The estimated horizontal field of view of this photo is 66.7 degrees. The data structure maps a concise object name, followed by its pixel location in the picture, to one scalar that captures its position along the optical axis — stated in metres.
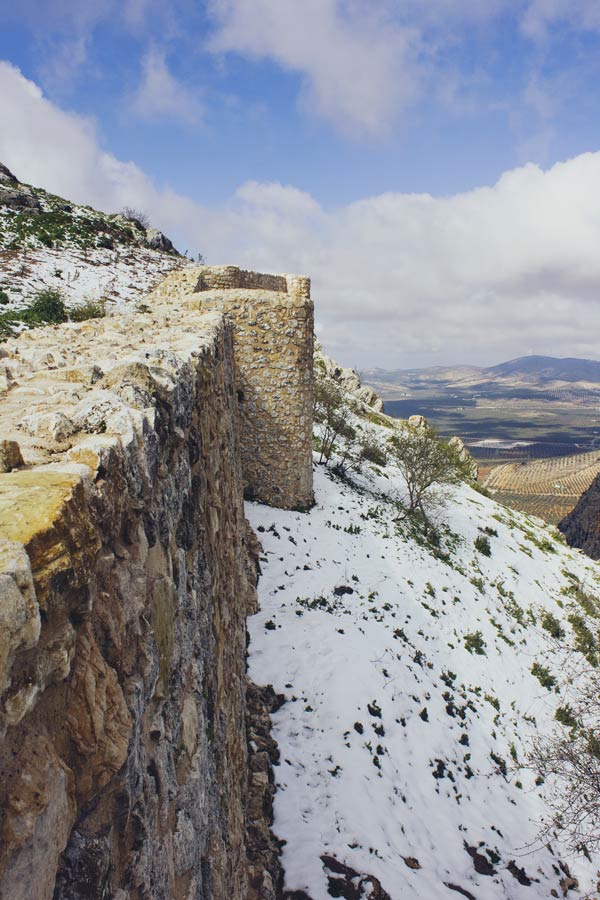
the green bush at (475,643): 11.28
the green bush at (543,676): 11.62
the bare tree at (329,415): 18.48
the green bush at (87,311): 10.80
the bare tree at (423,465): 17.20
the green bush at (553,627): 13.77
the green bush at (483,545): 16.69
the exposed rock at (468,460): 28.20
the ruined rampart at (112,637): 1.12
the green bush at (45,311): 11.03
